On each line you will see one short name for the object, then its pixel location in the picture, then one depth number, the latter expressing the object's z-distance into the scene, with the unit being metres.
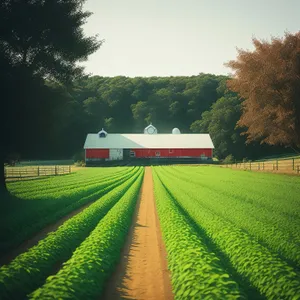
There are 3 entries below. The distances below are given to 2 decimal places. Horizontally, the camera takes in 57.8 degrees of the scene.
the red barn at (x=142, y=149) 71.06
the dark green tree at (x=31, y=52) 20.73
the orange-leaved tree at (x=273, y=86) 31.00
